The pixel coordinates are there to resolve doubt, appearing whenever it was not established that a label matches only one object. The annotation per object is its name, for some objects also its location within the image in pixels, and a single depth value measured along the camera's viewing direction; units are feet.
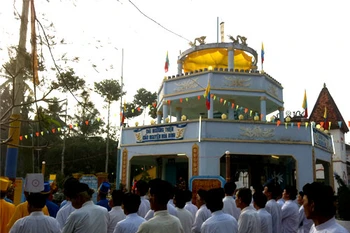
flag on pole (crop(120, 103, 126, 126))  64.06
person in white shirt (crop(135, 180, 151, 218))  20.37
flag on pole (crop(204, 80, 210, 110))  54.60
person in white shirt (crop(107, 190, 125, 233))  18.11
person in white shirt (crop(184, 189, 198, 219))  23.38
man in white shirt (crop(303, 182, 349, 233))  8.49
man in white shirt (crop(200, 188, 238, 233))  13.66
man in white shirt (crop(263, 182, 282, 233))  22.20
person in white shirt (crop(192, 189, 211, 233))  19.08
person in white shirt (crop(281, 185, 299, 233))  22.67
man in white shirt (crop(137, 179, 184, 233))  10.71
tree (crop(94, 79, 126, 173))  82.74
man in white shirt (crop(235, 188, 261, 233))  16.56
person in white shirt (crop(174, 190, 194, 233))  19.16
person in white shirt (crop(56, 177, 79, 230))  17.07
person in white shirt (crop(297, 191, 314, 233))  21.85
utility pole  14.28
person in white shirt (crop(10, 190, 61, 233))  12.48
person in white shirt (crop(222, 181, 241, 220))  22.44
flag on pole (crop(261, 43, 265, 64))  60.64
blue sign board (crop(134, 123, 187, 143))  55.06
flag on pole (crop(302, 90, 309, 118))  58.50
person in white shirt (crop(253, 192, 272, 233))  18.71
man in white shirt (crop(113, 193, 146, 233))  13.14
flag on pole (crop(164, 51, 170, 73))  64.56
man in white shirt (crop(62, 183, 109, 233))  13.23
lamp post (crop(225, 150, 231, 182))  42.13
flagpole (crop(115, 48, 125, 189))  60.29
